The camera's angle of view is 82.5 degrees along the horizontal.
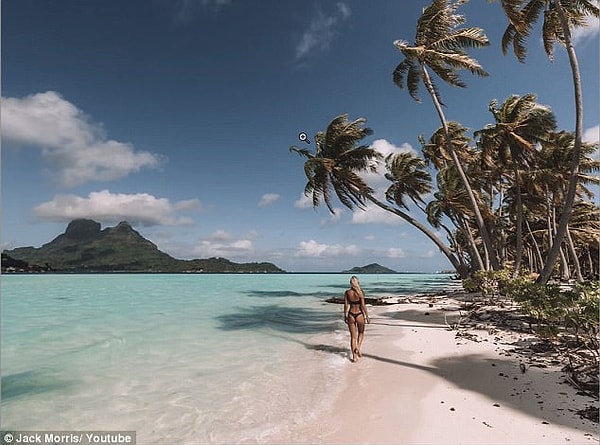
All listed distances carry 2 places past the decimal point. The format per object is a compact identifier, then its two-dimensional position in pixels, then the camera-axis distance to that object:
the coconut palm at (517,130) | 17.47
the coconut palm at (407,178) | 21.91
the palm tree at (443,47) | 14.57
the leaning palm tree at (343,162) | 21.34
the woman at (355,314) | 7.83
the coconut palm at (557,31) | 10.49
